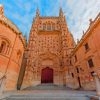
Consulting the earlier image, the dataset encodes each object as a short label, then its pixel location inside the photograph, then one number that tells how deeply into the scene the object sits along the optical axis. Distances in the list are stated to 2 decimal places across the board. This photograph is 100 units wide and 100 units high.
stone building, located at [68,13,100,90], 8.81
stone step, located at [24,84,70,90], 12.73
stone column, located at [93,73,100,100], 5.04
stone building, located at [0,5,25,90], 9.45
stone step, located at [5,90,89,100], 5.85
